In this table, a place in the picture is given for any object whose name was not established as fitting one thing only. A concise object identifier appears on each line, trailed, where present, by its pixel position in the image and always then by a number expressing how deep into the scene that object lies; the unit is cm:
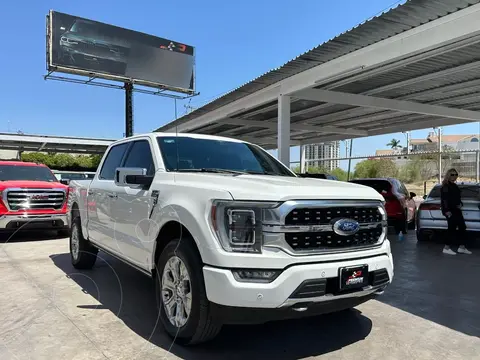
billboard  2898
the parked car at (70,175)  1648
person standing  838
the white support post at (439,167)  1986
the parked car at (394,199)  1113
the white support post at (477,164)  1772
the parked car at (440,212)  889
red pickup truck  915
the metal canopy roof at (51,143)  3875
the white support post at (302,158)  3006
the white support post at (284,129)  1409
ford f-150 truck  320
